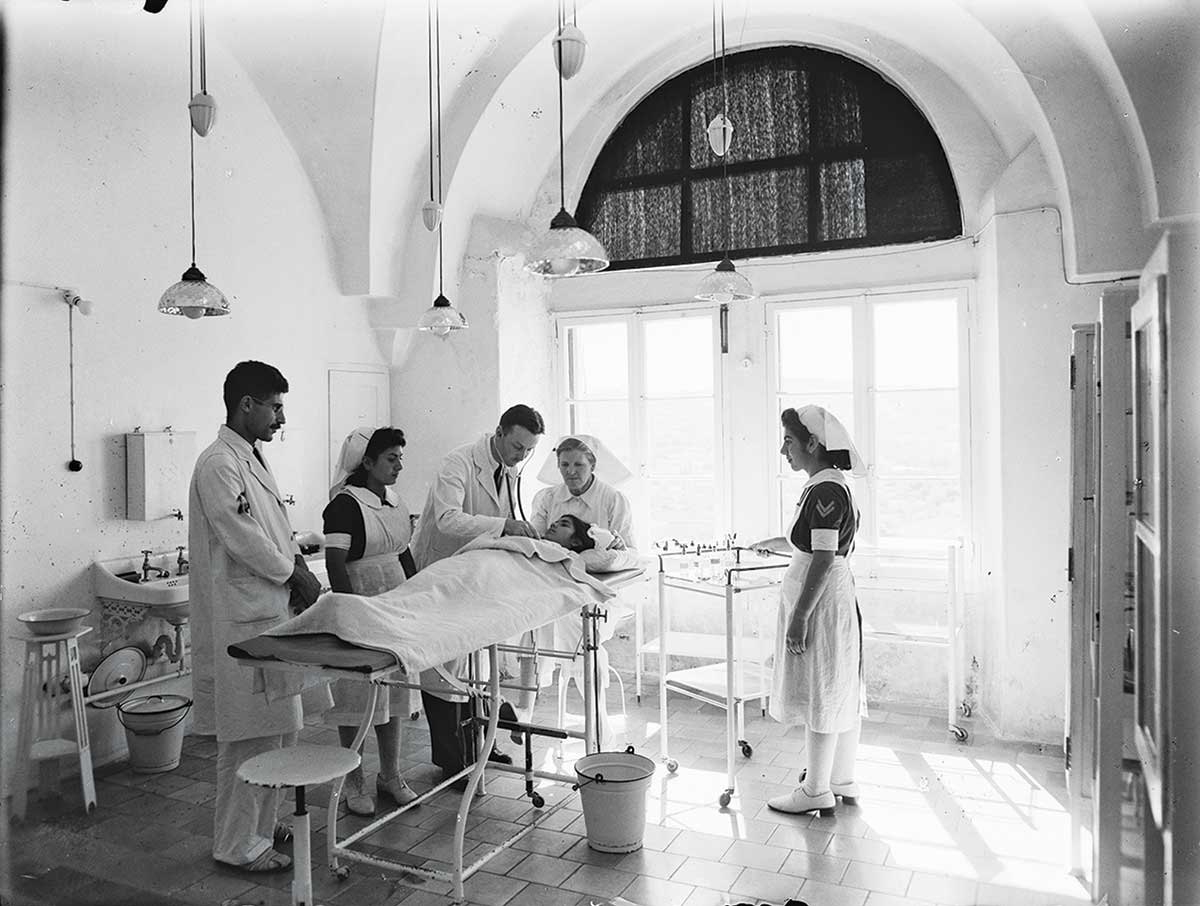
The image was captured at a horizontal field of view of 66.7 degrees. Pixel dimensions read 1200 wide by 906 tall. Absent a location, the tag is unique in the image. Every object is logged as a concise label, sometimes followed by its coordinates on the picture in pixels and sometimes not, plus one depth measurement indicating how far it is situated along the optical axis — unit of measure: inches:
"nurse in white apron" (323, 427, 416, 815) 166.7
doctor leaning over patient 180.5
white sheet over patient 121.4
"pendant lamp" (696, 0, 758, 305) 189.3
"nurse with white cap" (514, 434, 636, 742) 192.1
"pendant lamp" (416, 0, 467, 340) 206.1
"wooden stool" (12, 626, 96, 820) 172.1
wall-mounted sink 189.5
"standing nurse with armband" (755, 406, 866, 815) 162.9
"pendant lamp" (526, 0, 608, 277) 140.9
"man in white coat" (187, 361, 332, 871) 143.5
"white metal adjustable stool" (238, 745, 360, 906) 118.0
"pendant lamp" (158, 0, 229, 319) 165.8
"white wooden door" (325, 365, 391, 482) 260.7
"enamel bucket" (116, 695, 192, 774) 192.1
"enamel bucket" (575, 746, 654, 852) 152.6
